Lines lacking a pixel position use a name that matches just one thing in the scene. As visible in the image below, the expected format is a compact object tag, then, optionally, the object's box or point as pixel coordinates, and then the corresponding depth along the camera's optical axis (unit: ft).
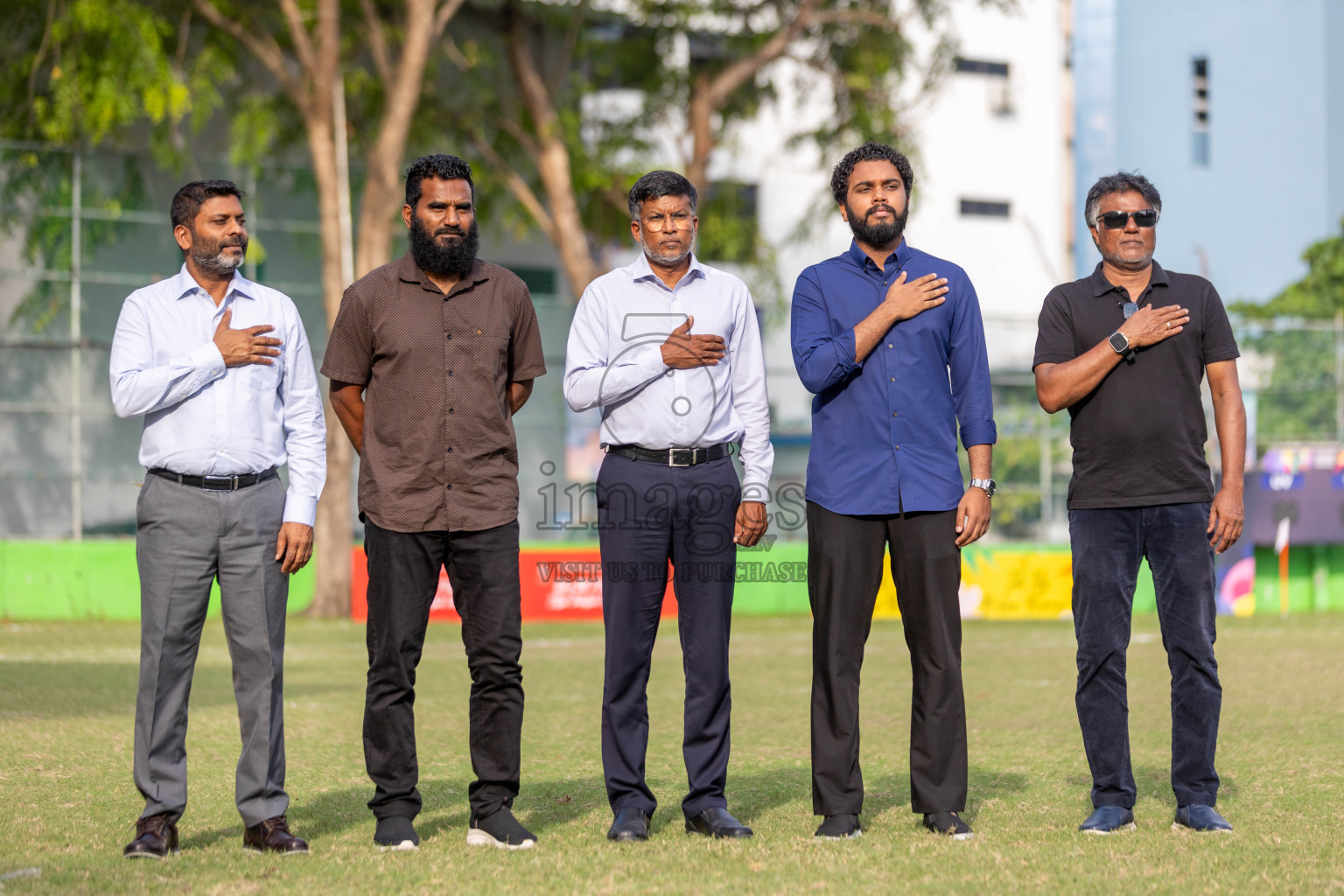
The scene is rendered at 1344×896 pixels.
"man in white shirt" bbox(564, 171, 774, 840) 33.37
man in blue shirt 32.91
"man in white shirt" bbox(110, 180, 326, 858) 31.42
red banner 116.78
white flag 120.37
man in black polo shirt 33.55
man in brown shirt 32.42
